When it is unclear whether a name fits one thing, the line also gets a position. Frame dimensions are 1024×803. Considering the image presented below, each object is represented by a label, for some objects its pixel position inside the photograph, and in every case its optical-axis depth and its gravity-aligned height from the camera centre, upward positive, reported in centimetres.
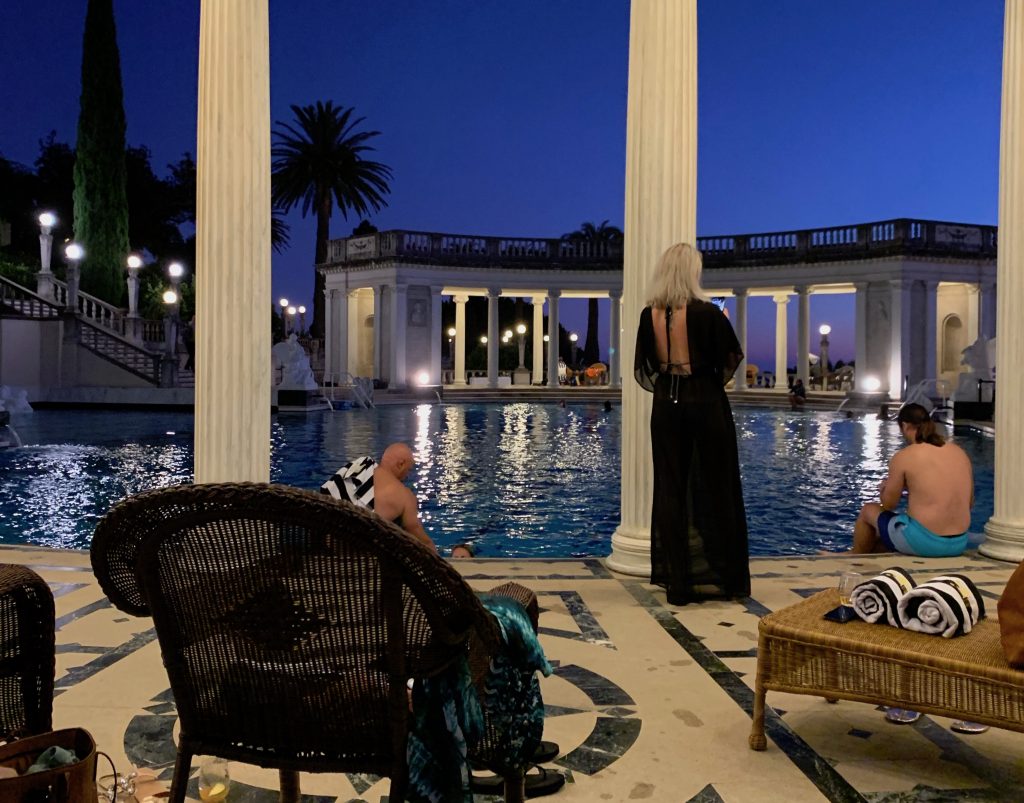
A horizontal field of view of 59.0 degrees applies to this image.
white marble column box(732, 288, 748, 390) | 4050 +340
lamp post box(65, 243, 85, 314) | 2989 +400
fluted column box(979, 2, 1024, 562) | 658 +60
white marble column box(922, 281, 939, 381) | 3684 +271
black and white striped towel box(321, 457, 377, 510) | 497 -52
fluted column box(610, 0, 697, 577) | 573 +151
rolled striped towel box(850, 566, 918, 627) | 318 -72
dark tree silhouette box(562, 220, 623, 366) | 6388 +632
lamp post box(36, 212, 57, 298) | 3249 +408
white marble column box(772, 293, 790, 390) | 4209 +278
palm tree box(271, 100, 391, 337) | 4628 +1180
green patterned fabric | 214 -82
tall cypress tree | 3650 +938
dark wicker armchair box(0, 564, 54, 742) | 255 -76
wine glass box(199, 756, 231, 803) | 282 -123
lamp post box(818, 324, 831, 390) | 4197 +200
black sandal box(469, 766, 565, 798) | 290 -127
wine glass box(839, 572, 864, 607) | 339 -72
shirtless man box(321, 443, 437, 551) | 511 -55
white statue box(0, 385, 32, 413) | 2483 -29
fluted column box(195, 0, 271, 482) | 498 +84
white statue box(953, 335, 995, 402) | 2541 +74
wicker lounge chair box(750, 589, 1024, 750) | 282 -91
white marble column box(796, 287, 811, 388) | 3728 +256
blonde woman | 523 -34
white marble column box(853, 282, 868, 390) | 3728 +245
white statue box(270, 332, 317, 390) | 2952 +75
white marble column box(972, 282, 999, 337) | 3750 +361
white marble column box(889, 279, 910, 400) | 3644 +239
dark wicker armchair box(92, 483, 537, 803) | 194 -51
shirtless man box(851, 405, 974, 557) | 646 -74
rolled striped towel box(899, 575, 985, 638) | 309 -74
